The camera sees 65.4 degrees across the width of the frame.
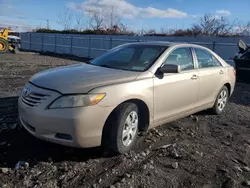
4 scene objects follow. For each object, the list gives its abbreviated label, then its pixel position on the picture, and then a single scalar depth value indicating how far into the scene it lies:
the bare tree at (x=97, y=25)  25.46
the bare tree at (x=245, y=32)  17.02
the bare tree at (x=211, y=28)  18.18
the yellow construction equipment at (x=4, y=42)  15.24
